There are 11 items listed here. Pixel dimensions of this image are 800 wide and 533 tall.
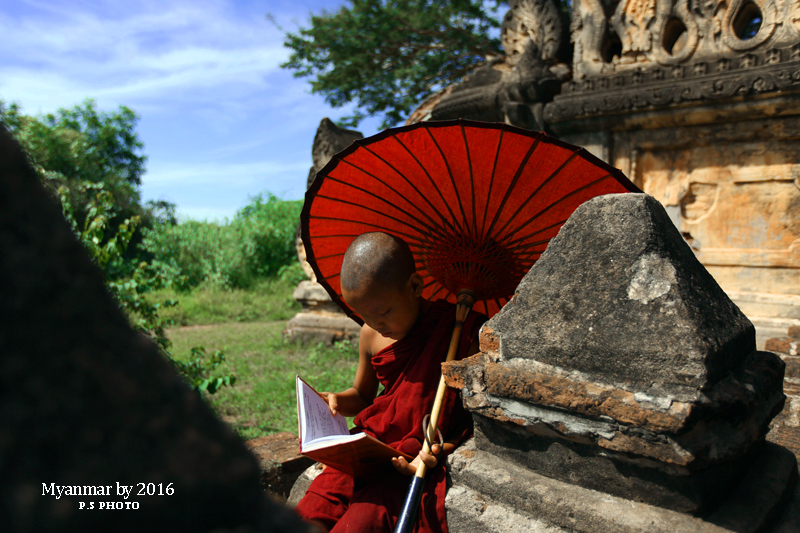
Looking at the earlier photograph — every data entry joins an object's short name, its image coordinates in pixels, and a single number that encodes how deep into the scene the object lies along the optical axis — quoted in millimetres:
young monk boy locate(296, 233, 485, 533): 1475
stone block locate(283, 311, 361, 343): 6060
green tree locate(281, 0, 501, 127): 9609
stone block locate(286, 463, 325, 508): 1986
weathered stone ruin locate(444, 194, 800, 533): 1000
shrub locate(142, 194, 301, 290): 13148
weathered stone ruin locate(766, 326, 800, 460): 1796
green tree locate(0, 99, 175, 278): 21250
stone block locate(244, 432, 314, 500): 2518
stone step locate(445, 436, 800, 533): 1039
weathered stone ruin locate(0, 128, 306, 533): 332
